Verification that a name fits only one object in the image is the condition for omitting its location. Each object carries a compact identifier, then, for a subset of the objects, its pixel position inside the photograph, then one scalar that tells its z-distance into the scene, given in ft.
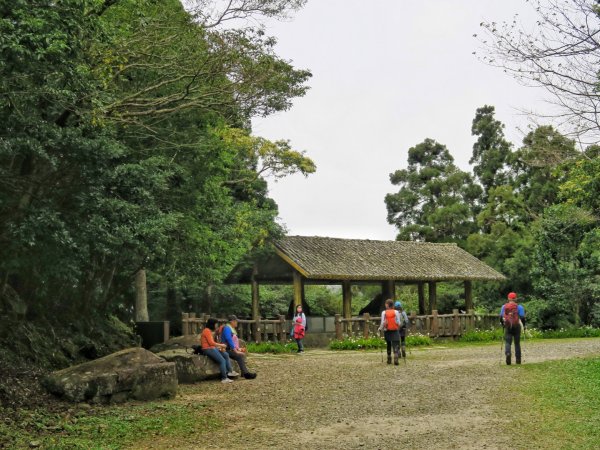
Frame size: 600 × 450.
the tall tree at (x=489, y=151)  142.41
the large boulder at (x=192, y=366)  44.55
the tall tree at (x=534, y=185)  123.13
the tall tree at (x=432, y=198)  141.79
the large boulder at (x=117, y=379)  36.09
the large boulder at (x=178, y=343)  50.44
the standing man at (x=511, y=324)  49.90
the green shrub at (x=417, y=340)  79.68
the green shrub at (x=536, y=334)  89.61
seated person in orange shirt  45.44
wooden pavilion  84.72
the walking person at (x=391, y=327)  52.21
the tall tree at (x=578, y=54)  34.86
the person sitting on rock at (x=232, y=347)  48.03
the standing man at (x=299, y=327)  69.79
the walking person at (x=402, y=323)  56.59
